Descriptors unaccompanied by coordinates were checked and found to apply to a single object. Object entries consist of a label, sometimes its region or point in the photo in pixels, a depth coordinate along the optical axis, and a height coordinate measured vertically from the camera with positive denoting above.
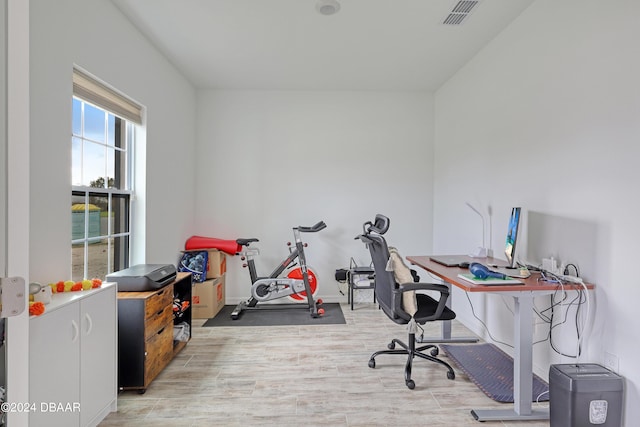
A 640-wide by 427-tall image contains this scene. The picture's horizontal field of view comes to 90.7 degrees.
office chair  2.28 -0.65
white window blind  2.13 +0.83
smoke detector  2.42 +1.59
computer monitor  2.22 -0.17
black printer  2.29 -0.54
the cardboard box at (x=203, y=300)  3.71 -1.09
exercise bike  3.85 -0.90
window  2.23 +0.17
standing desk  1.88 -0.81
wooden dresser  2.16 -0.92
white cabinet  1.41 -0.79
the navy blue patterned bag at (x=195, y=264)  3.71 -0.68
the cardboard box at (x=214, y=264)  3.88 -0.70
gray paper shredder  1.65 -0.98
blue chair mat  2.19 -1.25
